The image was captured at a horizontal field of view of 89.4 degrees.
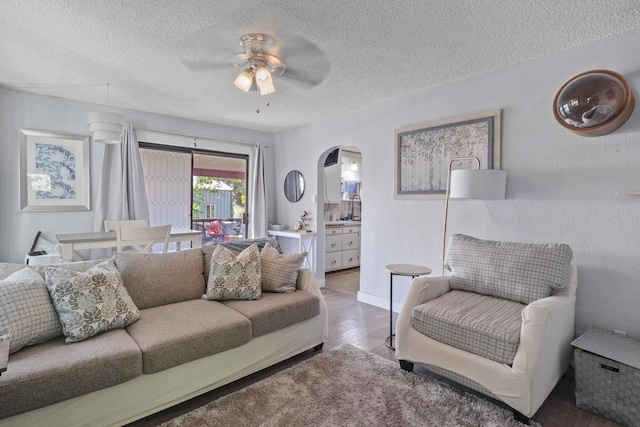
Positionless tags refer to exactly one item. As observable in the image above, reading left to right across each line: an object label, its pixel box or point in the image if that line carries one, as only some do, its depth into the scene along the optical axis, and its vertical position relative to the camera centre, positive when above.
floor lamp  2.53 +0.23
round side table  2.71 -0.51
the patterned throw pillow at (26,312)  1.61 -0.55
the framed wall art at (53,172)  3.54 +0.41
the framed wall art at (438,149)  2.88 +0.61
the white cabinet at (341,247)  5.52 -0.64
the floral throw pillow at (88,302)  1.79 -0.55
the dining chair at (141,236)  3.14 -0.28
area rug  1.82 -1.18
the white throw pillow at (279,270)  2.69 -0.51
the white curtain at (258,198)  5.25 +0.19
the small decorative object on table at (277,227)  5.16 -0.28
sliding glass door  4.50 +0.29
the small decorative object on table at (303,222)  4.93 -0.18
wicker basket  1.78 -0.96
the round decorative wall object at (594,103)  2.16 +0.78
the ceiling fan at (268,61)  2.29 +1.18
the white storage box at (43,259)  3.12 -0.51
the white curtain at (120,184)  3.93 +0.30
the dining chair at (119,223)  3.81 -0.18
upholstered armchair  1.80 -0.68
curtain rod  4.34 +1.05
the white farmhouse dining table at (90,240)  2.96 -0.32
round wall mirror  5.04 +0.39
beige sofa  1.50 -0.79
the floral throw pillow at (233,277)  2.50 -0.53
